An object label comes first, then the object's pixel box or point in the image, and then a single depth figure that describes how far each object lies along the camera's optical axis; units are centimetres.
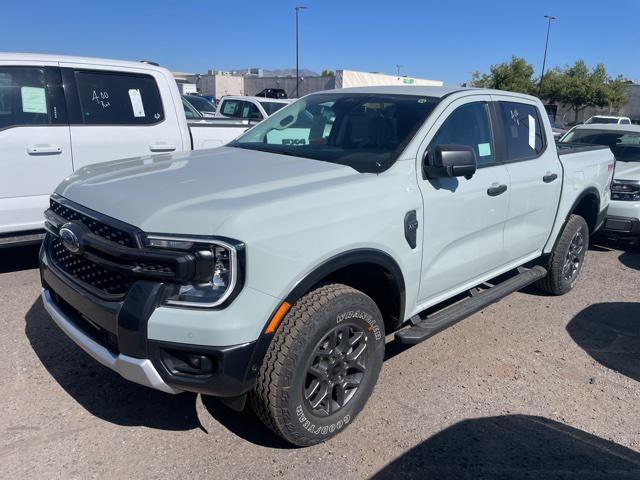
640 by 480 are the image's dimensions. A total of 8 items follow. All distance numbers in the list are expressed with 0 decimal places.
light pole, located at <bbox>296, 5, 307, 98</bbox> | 4301
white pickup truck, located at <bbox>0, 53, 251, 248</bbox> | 479
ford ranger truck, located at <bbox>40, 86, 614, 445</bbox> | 236
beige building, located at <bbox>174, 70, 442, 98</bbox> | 4944
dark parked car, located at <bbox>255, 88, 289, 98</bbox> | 3466
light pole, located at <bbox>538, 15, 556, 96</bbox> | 4650
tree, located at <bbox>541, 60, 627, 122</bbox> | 4488
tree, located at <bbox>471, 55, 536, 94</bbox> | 4753
